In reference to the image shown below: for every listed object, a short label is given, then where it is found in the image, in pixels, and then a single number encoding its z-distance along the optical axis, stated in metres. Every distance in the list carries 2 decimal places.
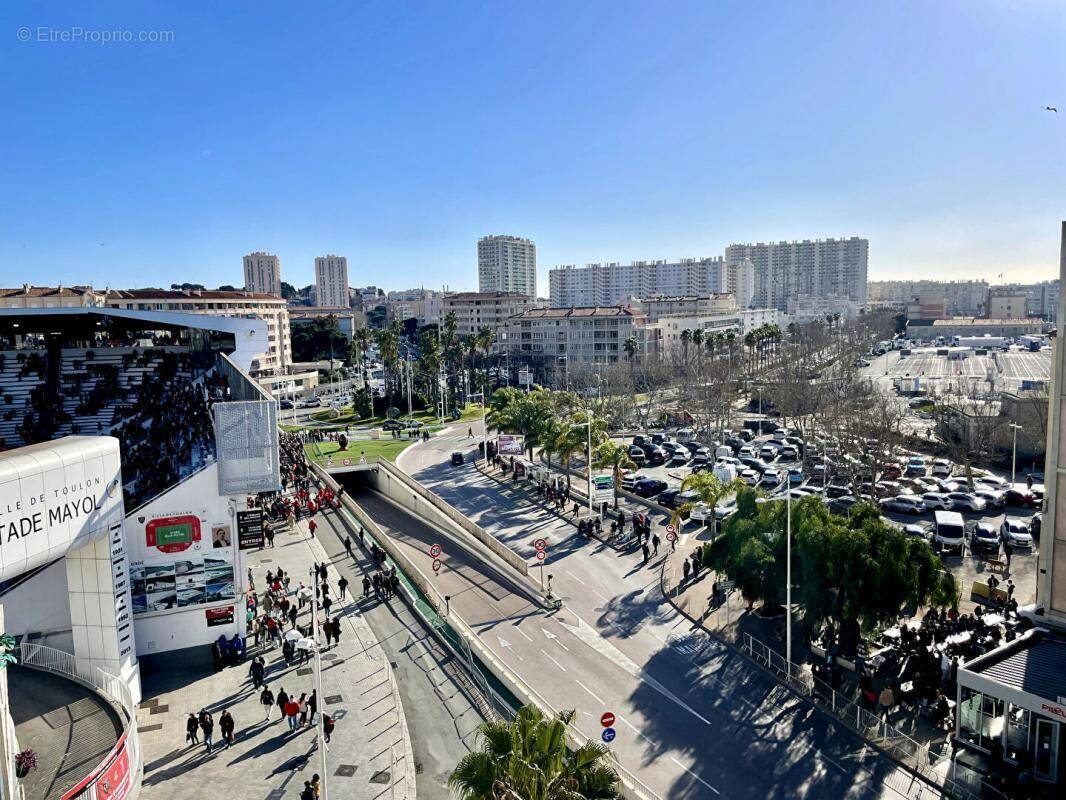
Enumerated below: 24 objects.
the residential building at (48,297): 81.25
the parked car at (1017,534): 36.28
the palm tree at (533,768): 12.37
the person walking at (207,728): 19.67
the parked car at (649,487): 49.56
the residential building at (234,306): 104.19
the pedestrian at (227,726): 19.97
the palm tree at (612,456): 44.25
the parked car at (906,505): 44.16
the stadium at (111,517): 17.39
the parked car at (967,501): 43.38
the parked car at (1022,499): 43.91
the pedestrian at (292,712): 20.77
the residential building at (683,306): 150.50
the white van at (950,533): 35.97
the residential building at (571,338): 121.81
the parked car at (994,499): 44.09
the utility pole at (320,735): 16.46
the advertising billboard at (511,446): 56.06
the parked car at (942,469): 53.50
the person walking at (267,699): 21.66
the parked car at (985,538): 35.81
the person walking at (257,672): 23.12
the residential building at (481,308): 145.50
